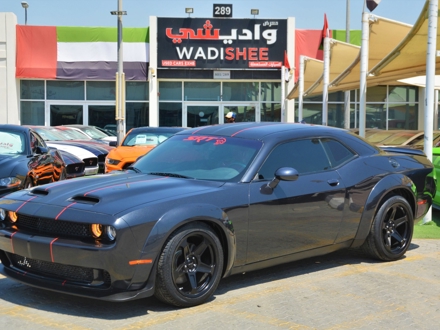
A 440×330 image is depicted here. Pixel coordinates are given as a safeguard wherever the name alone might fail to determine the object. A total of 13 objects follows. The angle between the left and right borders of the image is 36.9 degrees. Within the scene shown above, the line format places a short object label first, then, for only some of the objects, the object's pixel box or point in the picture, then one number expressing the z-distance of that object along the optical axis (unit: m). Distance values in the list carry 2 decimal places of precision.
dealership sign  31.78
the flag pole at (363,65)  13.82
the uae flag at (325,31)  20.85
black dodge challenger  4.82
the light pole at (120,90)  23.02
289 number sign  31.84
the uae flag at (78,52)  31.92
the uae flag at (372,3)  13.74
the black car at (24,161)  8.99
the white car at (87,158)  16.08
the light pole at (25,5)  43.92
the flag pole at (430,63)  9.45
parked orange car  14.02
